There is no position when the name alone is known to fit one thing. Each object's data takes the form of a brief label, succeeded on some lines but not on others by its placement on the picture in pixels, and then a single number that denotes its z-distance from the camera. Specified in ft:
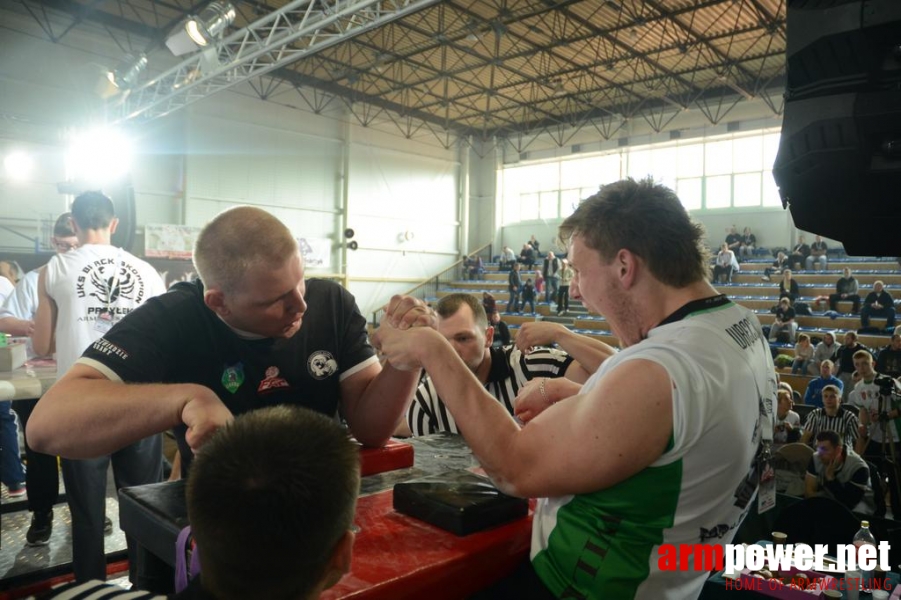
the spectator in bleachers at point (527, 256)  68.13
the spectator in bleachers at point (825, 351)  35.94
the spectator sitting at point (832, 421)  23.38
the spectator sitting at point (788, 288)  47.44
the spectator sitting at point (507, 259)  72.49
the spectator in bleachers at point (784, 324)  41.98
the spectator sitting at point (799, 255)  53.93
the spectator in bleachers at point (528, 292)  61.26
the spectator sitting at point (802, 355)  36.32
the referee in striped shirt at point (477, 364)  10.62
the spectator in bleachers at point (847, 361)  33.40
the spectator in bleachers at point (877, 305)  41.60
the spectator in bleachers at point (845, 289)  46.47
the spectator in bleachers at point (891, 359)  31.30
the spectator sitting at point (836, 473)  17.63
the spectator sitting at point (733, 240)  59.72
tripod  18.10
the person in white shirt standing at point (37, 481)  12.07
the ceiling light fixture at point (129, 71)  42.93
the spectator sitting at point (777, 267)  54.39
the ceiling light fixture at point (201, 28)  36.11
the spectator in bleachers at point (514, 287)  62.69
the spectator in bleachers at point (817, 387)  28.96
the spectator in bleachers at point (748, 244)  59.57
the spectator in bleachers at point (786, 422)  22.73
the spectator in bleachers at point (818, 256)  52.85
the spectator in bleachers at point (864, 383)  26.55
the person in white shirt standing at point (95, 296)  10.84
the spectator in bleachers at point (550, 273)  62.08
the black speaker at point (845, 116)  3.84
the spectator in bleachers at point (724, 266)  55.42
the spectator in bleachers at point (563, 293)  59.29
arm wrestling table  3.40
